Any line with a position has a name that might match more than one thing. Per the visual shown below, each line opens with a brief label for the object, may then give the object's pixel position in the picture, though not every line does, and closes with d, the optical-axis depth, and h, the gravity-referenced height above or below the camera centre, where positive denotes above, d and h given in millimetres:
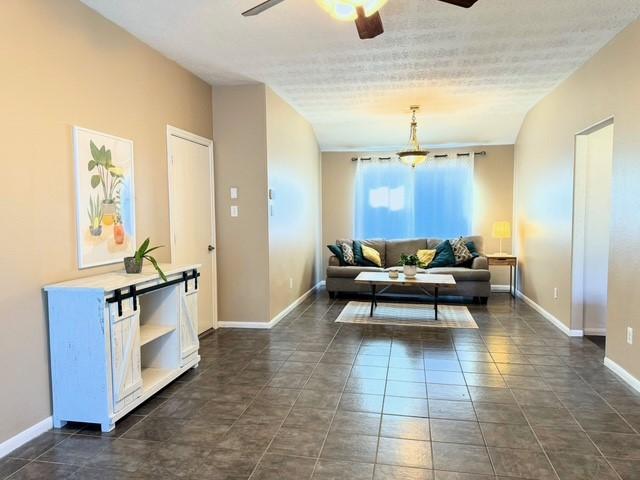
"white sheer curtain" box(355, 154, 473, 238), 6879 +330
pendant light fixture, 5301 +818
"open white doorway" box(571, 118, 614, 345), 3963 -133
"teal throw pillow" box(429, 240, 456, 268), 6309 -602
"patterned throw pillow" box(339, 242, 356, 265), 6391 -550
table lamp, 6332 -196
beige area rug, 4770 -1206
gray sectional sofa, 5793 -770
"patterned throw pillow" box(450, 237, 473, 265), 6262 -512
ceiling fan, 1995 +1048
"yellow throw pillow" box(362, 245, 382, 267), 6555 -583
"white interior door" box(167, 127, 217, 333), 3848 +100
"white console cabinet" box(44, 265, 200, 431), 2359 -747
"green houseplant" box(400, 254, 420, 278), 5189 -607
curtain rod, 6809 +1040
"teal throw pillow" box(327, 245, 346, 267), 6375 -545
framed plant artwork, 2674 +159
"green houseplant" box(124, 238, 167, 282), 2852 -286
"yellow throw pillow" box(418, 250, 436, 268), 6520 -606
